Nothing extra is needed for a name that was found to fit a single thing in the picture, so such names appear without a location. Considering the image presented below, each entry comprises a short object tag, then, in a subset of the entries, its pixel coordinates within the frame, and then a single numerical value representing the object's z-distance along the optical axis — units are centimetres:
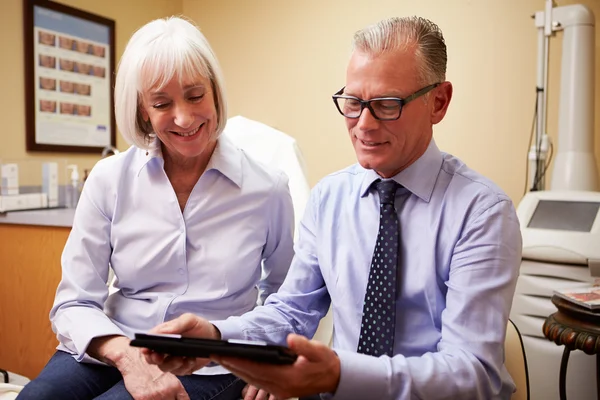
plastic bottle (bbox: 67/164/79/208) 286
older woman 139
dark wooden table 159
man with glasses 97
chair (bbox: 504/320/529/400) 116
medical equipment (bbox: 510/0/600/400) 214
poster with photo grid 299
